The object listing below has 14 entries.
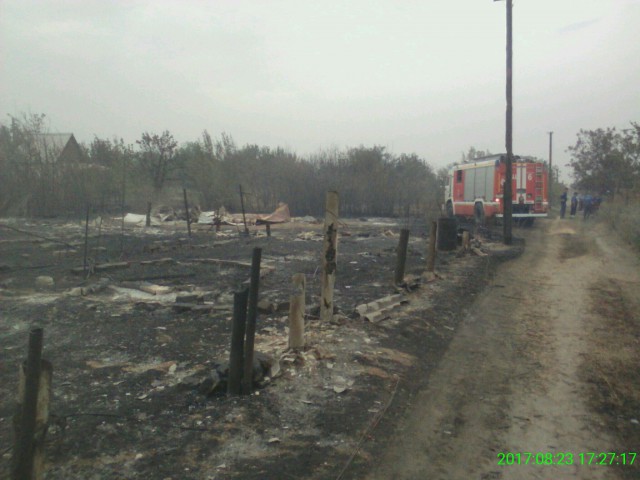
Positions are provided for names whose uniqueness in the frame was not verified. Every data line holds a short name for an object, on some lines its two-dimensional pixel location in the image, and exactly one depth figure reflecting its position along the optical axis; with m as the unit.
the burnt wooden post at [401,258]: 9.43
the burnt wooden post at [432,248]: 10.82
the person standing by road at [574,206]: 33.72
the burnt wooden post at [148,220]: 23.16
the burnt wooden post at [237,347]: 4.59
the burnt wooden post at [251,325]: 4.65
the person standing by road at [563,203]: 31.38
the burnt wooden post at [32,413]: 2.71
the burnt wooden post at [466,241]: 15.28
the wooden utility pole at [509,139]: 18.08
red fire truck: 22.86
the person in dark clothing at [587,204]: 30.02
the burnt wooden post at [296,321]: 5.74
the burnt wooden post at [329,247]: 6.68
